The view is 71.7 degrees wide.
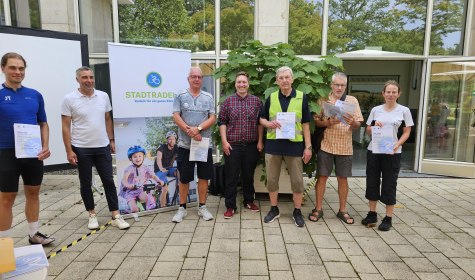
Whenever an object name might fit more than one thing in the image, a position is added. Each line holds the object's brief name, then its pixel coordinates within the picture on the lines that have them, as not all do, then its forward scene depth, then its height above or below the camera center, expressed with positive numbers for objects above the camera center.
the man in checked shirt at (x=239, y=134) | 3.86 -0.44
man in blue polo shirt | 2.87 -0.38
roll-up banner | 3.79 -0.29
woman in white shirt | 3.52 -0.53
